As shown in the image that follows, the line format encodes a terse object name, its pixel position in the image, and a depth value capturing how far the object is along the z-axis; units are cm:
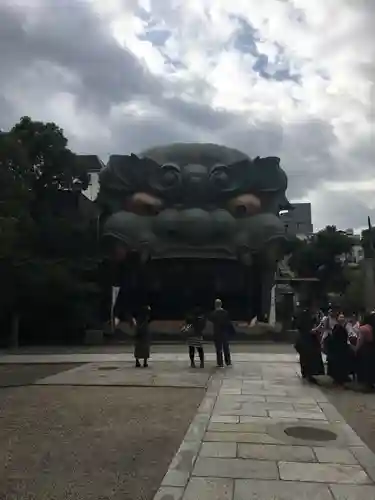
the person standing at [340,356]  1220
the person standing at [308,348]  1268
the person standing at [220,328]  1459
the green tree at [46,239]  2491
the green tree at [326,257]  5782
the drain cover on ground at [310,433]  731
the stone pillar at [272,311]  3581
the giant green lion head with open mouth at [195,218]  3416
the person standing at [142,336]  1548
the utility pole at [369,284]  2100
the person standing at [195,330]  1480
